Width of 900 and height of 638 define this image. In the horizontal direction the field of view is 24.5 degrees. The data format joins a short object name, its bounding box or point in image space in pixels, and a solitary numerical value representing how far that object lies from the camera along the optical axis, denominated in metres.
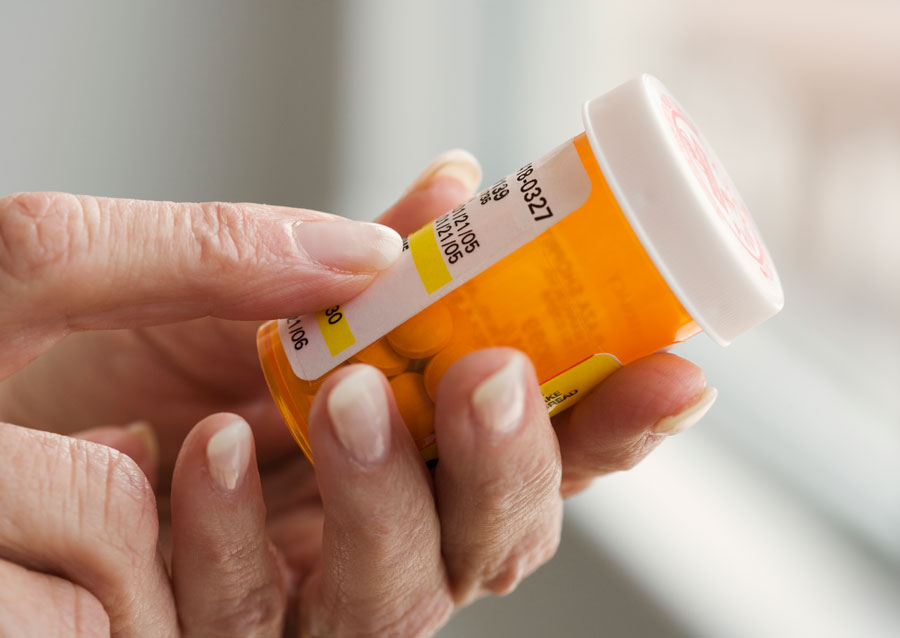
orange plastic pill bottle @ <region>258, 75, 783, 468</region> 0.28
